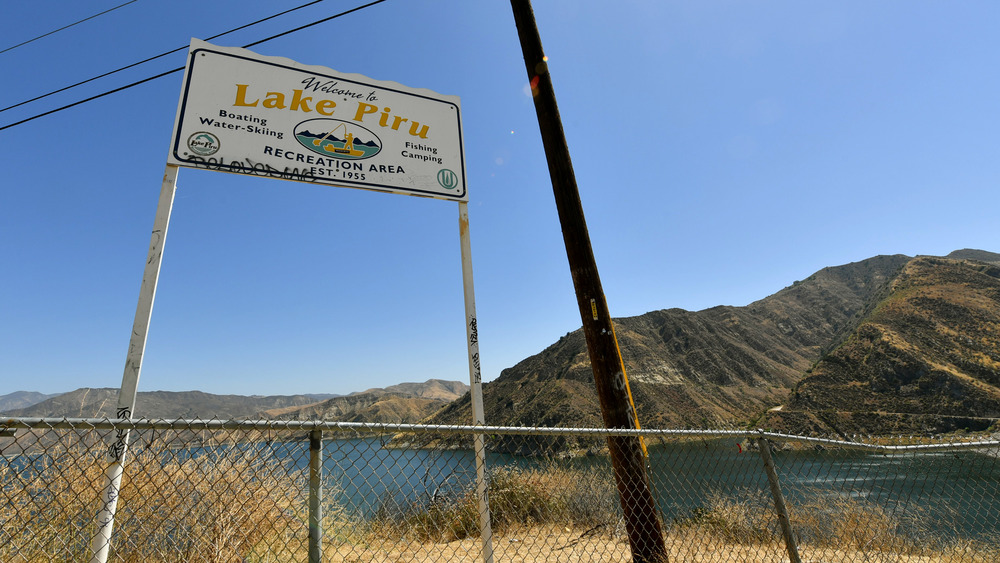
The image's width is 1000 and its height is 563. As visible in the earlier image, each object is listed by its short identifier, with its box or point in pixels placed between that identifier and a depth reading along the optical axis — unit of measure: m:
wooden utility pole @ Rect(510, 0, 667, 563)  3.67
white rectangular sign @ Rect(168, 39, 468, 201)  3.53
